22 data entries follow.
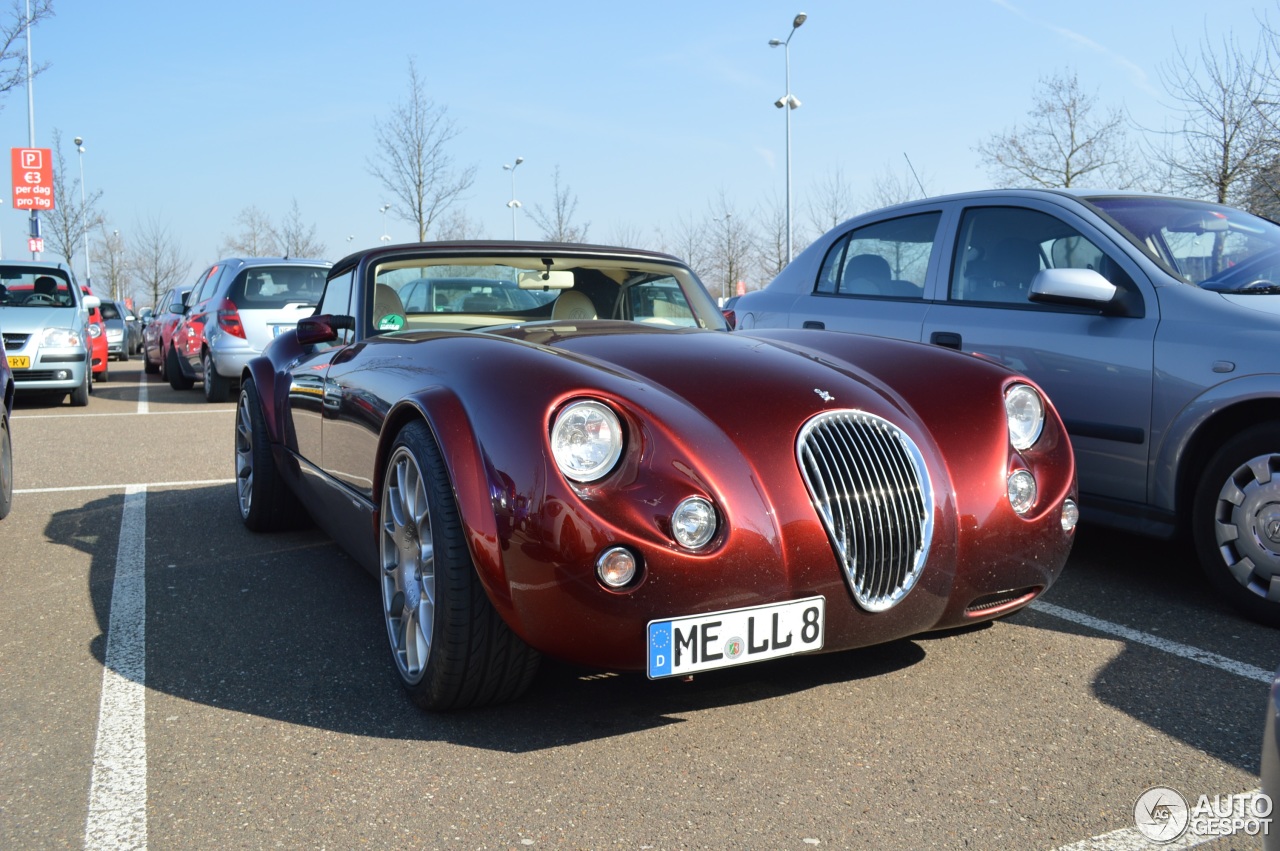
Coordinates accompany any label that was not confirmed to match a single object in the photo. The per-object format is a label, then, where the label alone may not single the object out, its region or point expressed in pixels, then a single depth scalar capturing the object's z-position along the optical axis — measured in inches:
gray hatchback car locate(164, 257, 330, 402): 486.3
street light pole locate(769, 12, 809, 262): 1117.7
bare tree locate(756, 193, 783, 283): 1389.0
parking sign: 913.5
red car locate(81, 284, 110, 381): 604.4
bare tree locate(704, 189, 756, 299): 1521.9
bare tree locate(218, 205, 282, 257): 2032.5
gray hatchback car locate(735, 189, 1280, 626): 152.3
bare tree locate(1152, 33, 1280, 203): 563.2
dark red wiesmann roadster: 103.3
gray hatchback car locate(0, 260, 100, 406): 464.8
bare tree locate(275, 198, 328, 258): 1903.3
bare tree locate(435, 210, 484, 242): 1557.6
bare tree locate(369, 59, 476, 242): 1127.0
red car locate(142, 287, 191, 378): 619.2
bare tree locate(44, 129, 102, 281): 1642.5
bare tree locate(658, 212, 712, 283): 1603.1
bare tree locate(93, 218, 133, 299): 2030.0
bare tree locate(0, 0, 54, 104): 660.7
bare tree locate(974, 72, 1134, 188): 868.0
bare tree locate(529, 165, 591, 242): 1439.5
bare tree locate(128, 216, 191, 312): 2198.6
